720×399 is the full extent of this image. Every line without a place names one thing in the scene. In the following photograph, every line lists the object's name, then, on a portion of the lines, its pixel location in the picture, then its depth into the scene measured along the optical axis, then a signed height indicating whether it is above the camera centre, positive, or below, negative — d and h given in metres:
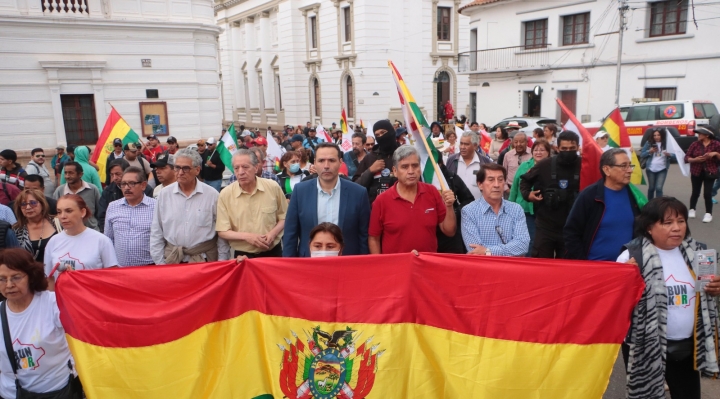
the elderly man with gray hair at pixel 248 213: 4.79 -0.80
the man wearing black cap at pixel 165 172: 5.93 -0.50
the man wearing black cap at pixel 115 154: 9.45 -0.46
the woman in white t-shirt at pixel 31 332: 3.23 -1.23
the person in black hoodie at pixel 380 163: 5.84 -0.48
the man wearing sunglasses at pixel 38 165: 9.06 -0.59
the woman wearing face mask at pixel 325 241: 3.91 -0.87
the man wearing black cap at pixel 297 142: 10.53 -0.38
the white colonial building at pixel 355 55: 31.89 +4.22
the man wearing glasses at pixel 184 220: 4.77 -0.84
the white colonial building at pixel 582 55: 21.23 +2.71
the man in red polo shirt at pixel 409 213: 4.32 -0.76
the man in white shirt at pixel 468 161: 6.59 -0.55
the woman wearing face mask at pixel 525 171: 6.77 -0.74
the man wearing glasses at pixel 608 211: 4.28 -0.79
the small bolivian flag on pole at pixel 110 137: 9.30 -0.16
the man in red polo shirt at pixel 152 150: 12.43 -0.54
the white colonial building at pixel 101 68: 16.03 +1.94
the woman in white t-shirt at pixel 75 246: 4.04 -0.89
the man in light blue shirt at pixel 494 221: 4.18 -0.82
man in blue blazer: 4.52 -0.73
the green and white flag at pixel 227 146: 10.05 -0.39
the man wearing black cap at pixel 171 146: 11.91 -0.43
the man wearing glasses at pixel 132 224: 4.89 -0.87
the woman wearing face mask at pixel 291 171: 7.49 -0.69
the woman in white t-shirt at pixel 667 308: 3.18 -1.17
